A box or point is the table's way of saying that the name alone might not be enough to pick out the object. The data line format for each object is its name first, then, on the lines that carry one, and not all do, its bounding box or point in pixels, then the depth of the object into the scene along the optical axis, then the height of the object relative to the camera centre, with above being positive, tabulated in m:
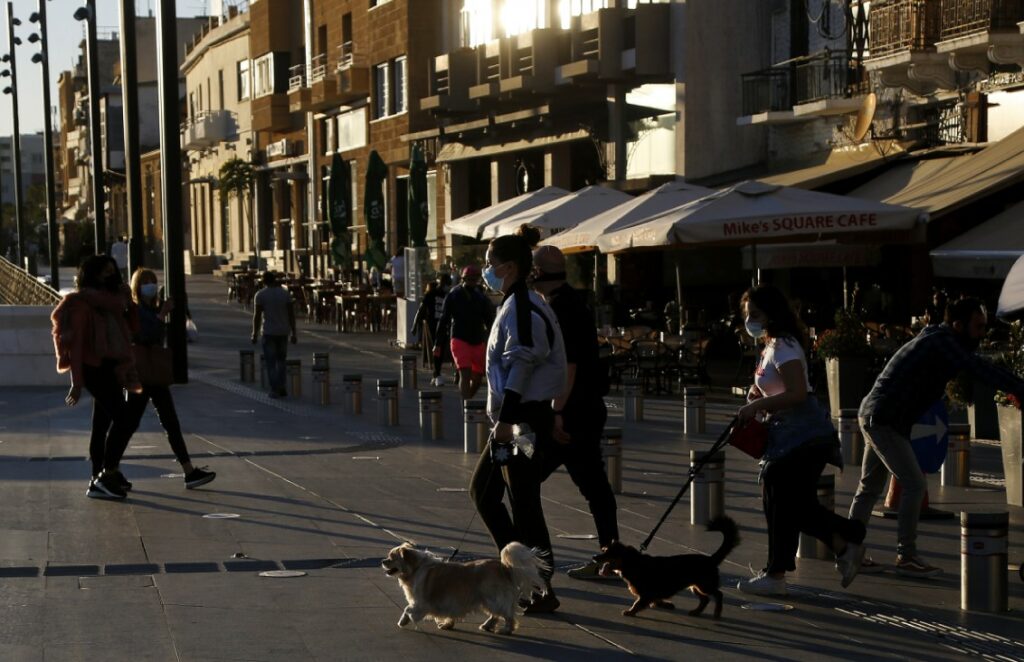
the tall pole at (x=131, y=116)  25.52 +1.64
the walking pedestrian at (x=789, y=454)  8.90 -1.24
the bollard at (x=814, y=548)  10.16 -1.97
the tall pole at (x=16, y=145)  53.59 +2.63
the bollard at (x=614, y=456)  13.14 -1.80
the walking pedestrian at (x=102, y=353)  12.65 -0.92
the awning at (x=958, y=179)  21.59 +0.45
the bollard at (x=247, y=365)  25.23 -2.05
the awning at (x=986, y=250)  20.89 -0.46
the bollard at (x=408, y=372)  23.23 -2.02
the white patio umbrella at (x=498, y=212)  27.77 +0.14
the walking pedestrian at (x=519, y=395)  8.32 -0.85
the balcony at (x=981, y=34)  23.28 +2.44
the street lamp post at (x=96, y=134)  34.58 +1.93
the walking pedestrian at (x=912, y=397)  9.59 -1.03
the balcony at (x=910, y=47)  25.14 +2.47
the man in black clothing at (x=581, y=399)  9.08 -0.95
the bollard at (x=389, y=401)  18.42 -1.91
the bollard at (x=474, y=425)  15.83 -1.88
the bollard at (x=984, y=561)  8.59 -1.74
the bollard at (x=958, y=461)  13.49 -1.93
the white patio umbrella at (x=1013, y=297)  13.02 -0.65
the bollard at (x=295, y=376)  22.33 -1.97
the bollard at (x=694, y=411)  17.36 -1.95
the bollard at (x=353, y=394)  19.83 -1.96
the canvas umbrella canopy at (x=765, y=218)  19.73 -0.02
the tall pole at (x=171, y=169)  23.53 +0.79
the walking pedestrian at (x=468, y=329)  19.91 -1.25
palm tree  68.06 +1.90
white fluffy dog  7.96 -1.68
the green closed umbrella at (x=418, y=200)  34.56 +0.45
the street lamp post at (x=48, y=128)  47.75 +2.84
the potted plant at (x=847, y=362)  18.64 -1.59
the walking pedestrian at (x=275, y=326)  22.25 -1.31
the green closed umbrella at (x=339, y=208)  41.19 +0.37
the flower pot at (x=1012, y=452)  12.48 -1.75
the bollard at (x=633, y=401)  18.73 -1.99
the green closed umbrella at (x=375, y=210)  37.84 +0.29
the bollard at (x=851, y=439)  14.58 -1.91
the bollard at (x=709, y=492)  11.41 -1.82
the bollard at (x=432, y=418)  17.12 -1.96
